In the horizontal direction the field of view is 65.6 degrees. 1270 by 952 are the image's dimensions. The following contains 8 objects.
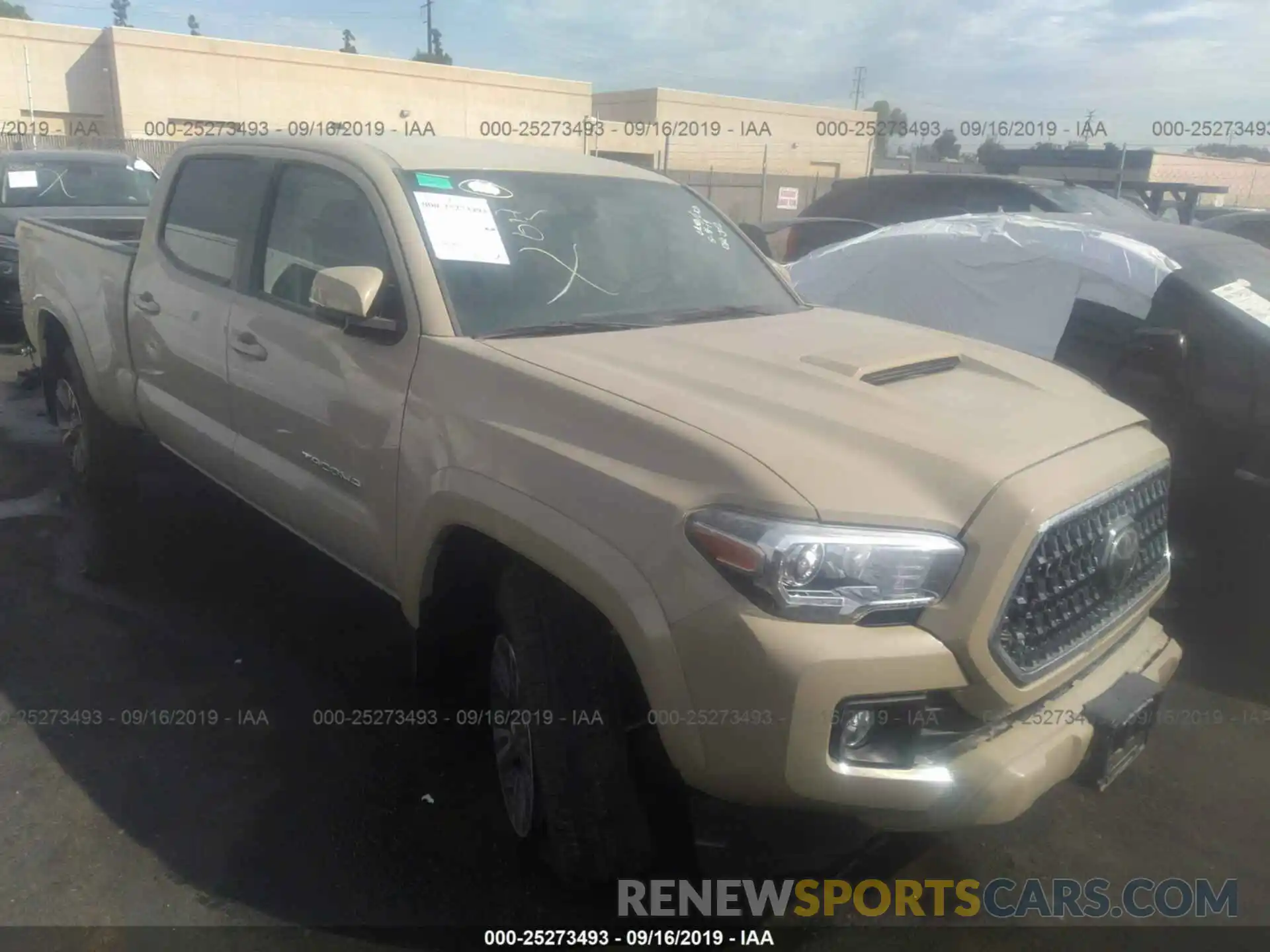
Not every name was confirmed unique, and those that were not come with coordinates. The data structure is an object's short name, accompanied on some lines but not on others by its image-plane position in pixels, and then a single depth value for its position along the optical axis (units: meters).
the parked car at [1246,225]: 12.08
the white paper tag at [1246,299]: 4.47
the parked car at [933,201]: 7.79
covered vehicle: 4.31
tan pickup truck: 2.03
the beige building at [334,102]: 31.59
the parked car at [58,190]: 8.81
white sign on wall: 20.52
